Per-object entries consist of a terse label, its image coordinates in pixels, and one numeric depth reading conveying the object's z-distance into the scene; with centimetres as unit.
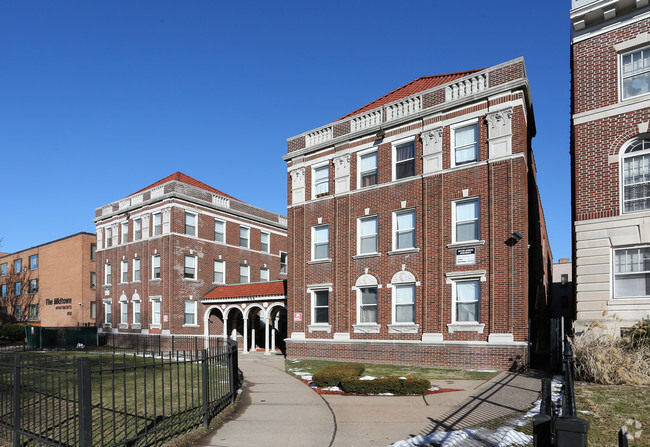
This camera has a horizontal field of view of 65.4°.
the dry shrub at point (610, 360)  1217
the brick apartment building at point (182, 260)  3481
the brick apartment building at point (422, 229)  1927
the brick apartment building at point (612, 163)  1559
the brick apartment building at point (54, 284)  4994
